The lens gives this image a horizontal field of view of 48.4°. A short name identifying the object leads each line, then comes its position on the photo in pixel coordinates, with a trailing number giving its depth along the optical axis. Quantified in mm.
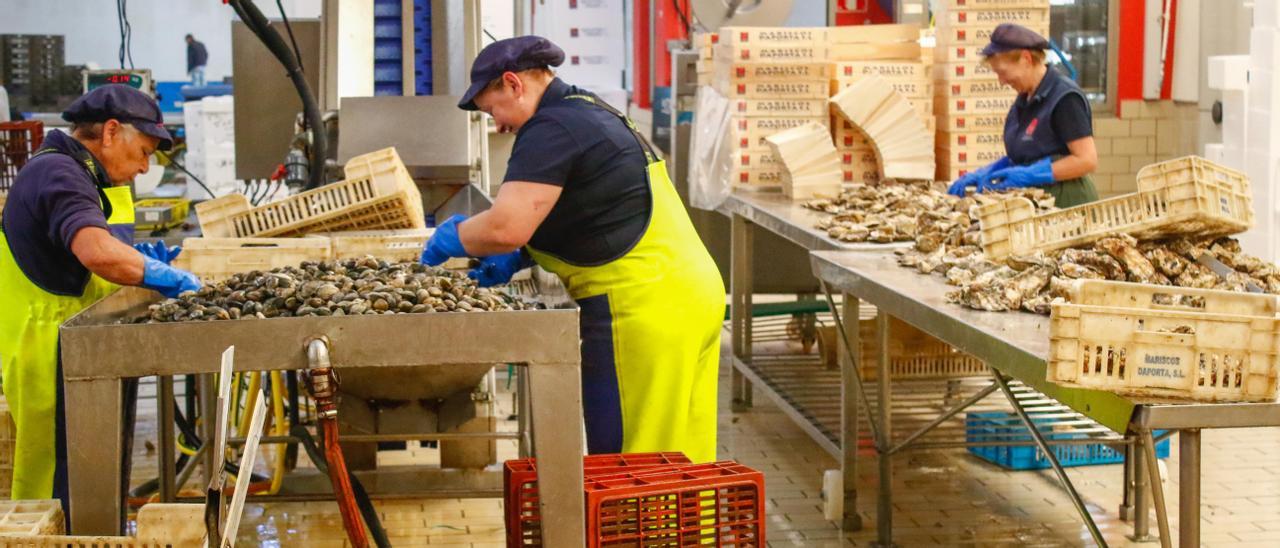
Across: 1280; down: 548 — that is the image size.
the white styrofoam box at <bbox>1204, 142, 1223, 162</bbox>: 6998
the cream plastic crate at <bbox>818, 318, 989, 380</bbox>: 5355
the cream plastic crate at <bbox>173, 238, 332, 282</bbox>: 3973
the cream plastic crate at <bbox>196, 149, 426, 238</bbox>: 4426
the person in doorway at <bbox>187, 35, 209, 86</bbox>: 17081
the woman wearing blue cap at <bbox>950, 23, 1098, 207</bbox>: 5520
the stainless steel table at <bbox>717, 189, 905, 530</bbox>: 4668
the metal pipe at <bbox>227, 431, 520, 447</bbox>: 4441
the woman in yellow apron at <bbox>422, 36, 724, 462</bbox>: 3578
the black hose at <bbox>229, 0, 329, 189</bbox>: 5184
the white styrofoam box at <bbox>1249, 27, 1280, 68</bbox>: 6387
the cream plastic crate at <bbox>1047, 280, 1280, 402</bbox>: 2621
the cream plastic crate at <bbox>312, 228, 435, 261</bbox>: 4051
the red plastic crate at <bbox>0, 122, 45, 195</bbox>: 6285
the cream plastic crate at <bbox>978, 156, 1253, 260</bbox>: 3539
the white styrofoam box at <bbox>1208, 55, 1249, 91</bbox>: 6729
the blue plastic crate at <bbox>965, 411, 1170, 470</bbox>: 5332
